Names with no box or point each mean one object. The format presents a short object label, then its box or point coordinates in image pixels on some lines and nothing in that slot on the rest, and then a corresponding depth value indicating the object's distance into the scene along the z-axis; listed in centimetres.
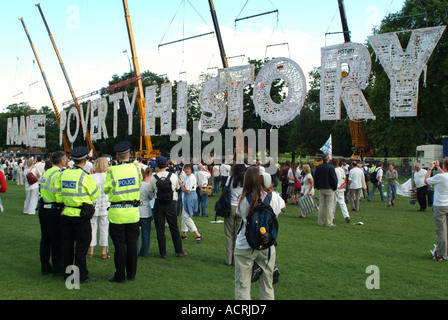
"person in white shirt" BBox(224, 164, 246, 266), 589
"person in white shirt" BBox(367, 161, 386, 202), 1692
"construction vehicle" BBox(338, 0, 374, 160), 2527
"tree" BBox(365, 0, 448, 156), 2795
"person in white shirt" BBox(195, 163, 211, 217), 1320
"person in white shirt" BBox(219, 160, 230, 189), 1828
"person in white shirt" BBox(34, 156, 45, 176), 1381
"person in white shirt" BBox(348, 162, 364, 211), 1412
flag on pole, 2348
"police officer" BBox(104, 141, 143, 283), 580
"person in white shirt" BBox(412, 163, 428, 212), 1389
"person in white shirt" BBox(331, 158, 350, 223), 1150
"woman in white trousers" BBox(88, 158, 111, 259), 727
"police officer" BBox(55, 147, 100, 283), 581
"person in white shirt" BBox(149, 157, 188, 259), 741
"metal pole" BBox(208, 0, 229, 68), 2052
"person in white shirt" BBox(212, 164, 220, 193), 2064
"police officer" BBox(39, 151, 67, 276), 626
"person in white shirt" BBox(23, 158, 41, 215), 1305
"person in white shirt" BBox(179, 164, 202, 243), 901
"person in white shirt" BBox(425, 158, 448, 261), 699
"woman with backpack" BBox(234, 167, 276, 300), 409
